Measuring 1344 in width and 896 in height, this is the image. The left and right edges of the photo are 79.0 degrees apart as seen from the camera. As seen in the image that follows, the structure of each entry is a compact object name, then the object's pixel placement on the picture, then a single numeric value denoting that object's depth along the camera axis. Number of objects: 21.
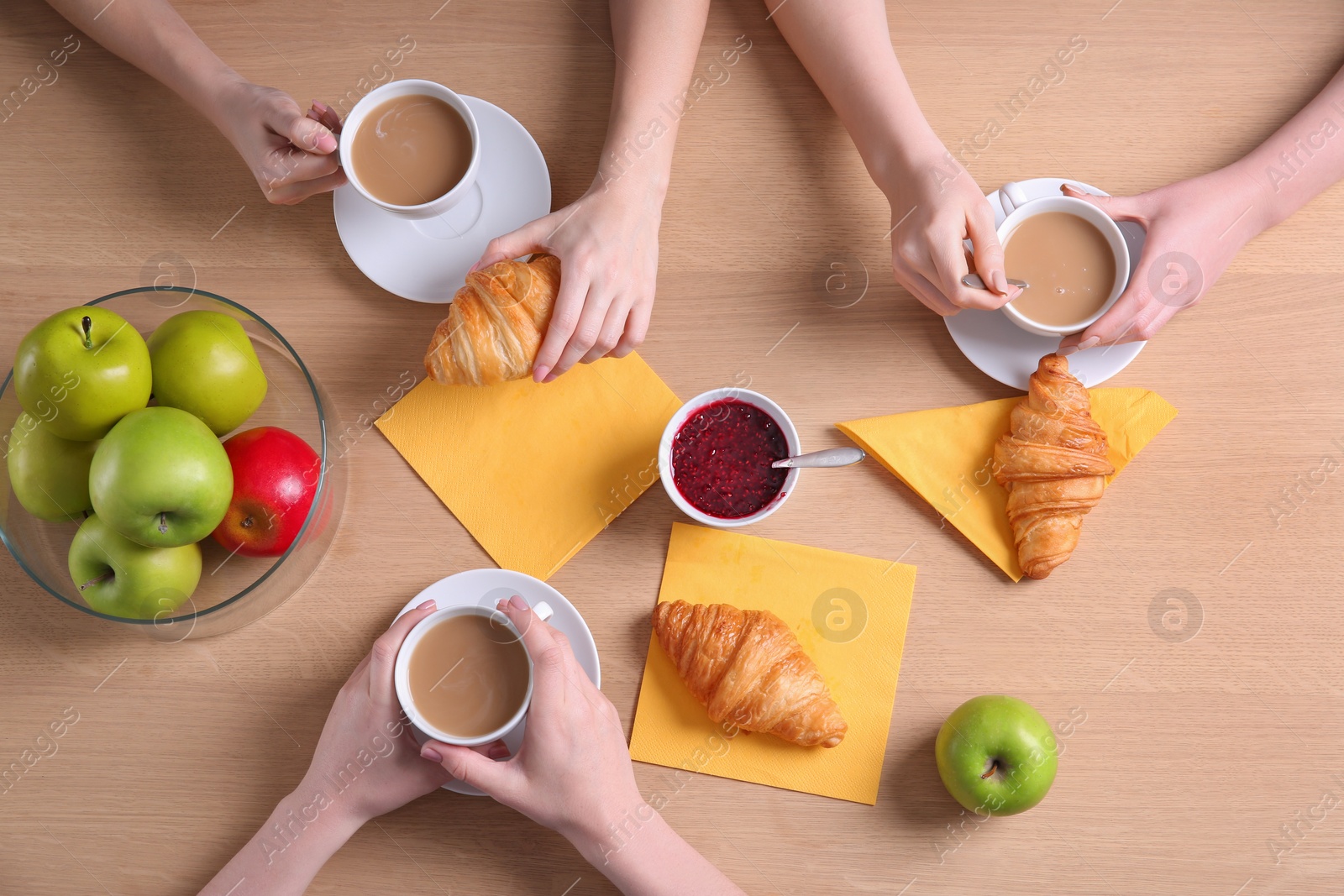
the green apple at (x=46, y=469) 1.05
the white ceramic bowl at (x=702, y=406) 1.16
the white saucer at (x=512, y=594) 1.17
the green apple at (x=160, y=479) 0.95
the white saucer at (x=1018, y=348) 1.22
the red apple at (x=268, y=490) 1.11
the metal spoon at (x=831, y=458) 1.18
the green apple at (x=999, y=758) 1.11
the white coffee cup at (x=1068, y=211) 1.16
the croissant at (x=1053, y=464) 1.17
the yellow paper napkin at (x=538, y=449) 1.24
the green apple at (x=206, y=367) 1.06
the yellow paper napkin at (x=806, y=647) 1.20
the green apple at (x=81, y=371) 0.97
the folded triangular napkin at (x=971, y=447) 1.23
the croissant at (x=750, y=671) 1.13
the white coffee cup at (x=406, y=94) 1.13
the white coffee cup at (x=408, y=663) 1.03
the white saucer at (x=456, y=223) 1.23
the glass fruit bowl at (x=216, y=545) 1.10
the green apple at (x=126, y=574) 1.05
